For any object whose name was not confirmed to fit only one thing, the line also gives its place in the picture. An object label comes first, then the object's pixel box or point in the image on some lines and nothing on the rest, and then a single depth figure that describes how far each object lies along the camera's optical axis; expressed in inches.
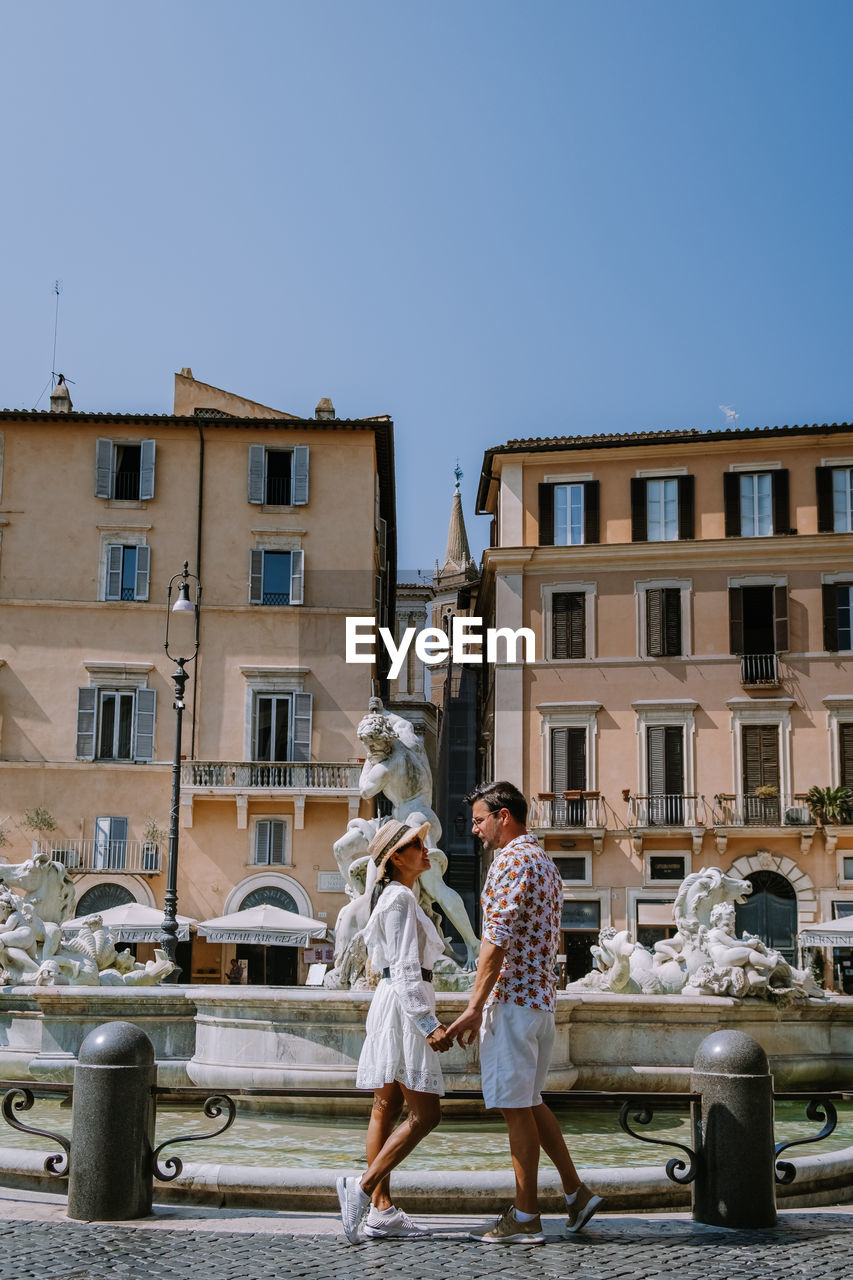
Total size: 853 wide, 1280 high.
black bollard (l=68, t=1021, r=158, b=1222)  240.7
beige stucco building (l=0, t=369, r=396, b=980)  1411.2
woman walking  231.5
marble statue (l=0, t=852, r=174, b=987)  493.0
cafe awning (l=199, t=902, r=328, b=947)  1159.0
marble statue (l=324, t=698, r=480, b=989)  434.0
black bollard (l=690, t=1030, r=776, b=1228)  239.5
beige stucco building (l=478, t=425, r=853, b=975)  1422.2
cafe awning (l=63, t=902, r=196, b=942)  1110.4
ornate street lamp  820.1
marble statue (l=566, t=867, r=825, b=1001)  448.1
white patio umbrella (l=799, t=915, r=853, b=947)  1188.5
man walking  226.5
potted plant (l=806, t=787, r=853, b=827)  1386.6
